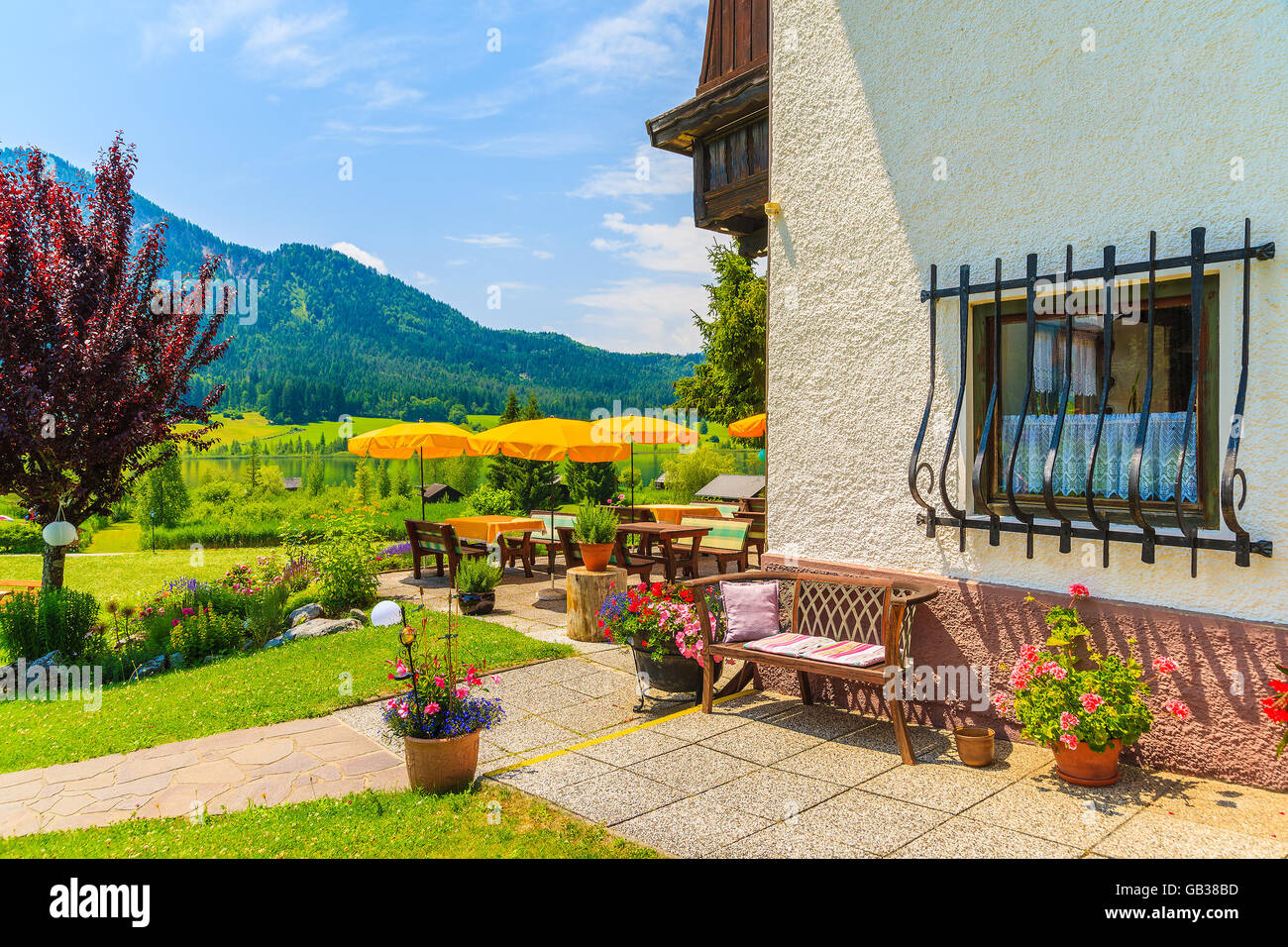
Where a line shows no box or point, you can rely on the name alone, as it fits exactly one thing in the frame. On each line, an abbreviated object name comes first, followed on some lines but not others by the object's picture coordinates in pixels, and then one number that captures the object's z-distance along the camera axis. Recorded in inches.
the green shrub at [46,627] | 291.6
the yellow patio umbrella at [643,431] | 418.9
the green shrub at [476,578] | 366.9
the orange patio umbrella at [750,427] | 555.8
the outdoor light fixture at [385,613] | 211.6
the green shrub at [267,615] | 318.7
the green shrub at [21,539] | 690.8
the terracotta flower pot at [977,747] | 165.9
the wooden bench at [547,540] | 450.6
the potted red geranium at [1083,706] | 150.2
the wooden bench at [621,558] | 389.1
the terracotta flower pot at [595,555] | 314.4
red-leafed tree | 309.6
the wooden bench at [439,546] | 419.8
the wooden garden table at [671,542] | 391.5
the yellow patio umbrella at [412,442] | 452.1
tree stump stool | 308.0
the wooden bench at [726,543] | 415.5
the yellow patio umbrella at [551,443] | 409.7
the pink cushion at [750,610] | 212.1
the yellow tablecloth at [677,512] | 504.5
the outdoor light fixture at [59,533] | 278.1
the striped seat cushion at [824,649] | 181.3
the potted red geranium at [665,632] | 216.7
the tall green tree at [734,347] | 874.8
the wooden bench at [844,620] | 175.3
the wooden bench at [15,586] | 342.3
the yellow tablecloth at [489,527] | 466.0
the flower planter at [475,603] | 364.5
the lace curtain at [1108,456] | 160.6
